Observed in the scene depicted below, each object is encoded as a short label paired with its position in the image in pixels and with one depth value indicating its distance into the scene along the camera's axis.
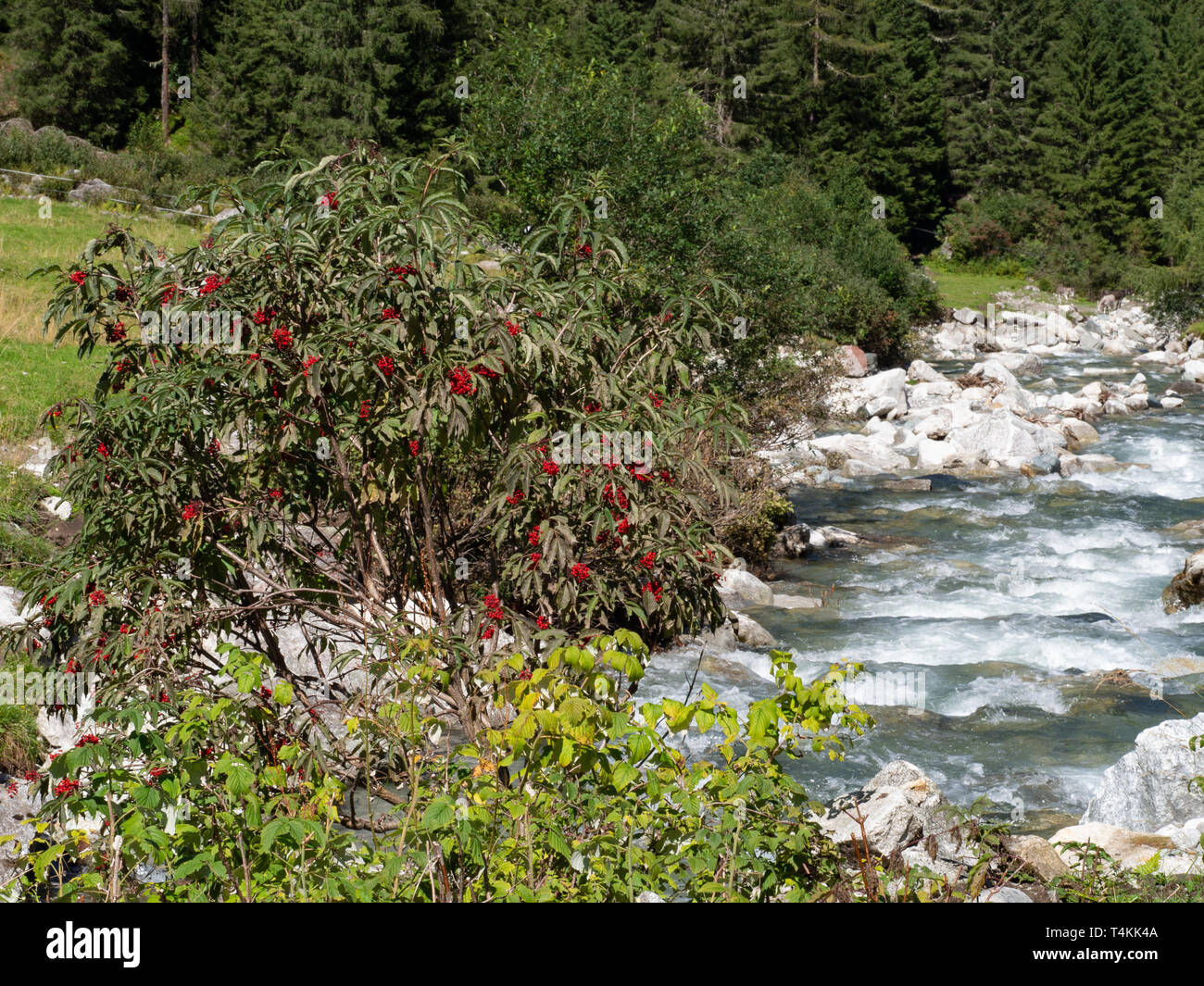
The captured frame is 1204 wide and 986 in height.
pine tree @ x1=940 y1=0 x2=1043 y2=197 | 52.78
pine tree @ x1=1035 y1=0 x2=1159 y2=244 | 47.69
